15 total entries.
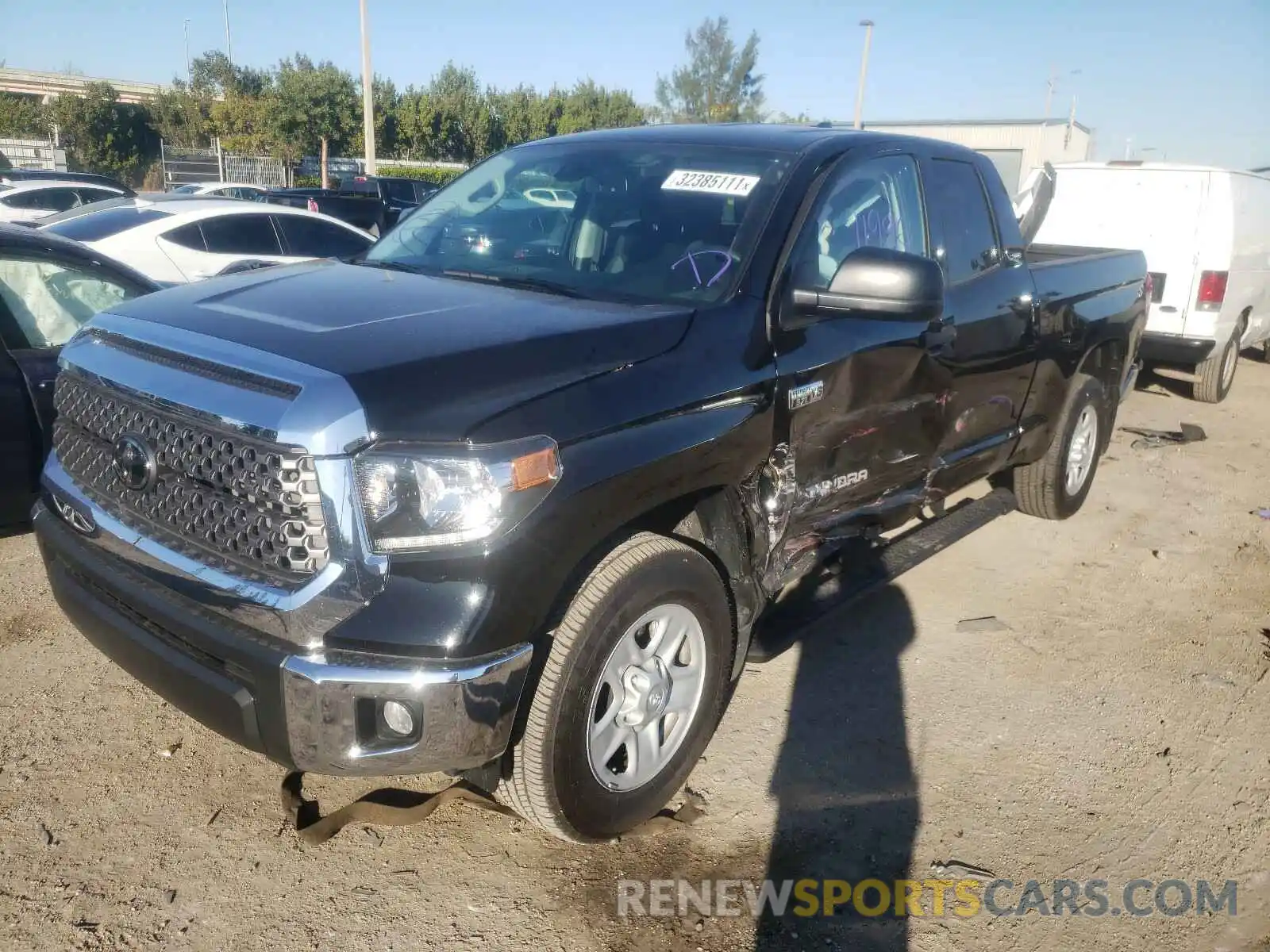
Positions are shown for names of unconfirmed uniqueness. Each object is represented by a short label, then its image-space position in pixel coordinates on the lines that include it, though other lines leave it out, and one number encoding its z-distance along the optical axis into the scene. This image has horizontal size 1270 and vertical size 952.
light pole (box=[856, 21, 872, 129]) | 35.84
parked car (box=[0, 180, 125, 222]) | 16.11
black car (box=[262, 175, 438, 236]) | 15.20
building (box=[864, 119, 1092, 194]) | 38.81
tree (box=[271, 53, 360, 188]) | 39.59
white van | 8.58
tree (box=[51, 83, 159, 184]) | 41.16
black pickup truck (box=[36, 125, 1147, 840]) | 2.20
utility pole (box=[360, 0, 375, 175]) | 24.98
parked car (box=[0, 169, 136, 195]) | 19.41
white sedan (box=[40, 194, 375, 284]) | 8.21
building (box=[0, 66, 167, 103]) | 48.69
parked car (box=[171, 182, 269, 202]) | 18.69
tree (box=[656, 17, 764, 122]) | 59.72
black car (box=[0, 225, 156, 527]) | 3.96
